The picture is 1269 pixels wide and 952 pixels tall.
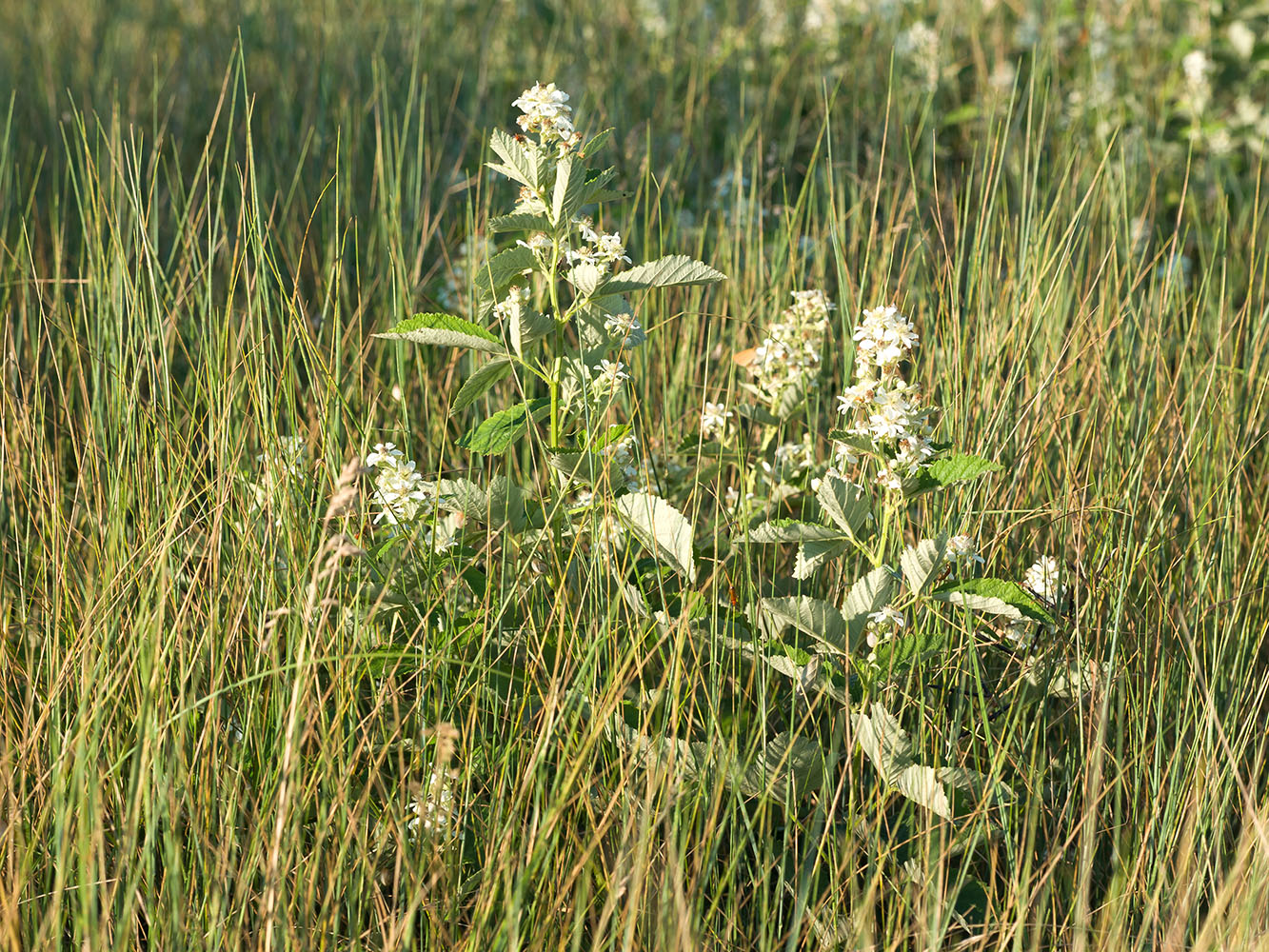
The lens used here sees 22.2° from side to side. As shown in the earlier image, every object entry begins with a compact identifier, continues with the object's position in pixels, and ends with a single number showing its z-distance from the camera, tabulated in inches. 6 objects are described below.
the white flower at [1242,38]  120.4
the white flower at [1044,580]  70.2
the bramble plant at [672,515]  66.5
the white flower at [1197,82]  117.6
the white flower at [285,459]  68.8
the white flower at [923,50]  122.9
